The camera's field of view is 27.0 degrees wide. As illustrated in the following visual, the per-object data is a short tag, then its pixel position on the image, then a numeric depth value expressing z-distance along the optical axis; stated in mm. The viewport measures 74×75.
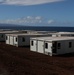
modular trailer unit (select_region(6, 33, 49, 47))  28814
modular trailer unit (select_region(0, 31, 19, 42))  37135
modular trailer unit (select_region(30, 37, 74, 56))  21454
